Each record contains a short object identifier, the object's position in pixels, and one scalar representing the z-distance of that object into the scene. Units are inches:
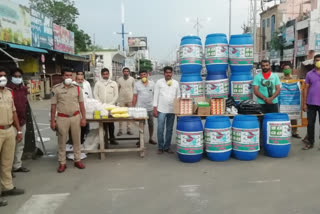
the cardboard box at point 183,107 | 218.5
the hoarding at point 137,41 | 3784.5
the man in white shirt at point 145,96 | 275.9
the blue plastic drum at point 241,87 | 227.8
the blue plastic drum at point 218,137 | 208.4
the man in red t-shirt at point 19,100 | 191.3
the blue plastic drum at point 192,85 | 228.7
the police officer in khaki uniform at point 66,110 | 193.9
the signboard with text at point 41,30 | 679.1
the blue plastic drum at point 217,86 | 226.2
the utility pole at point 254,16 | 769.5
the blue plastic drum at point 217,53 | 224.5
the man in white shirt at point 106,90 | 265.7
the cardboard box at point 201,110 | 218.5
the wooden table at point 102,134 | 222.0
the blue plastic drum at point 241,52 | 222.8
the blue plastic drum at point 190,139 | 207.3
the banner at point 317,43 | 989.5
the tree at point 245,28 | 1561.4
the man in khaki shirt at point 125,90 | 323.9
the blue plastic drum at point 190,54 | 226.8
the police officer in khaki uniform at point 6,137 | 150.8
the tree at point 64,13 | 1679.4
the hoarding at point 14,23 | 531.2
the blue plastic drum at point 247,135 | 208.5
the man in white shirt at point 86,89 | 246.1
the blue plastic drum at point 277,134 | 213.5
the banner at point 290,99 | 268.8
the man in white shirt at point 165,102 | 234.2
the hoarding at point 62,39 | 821.9
